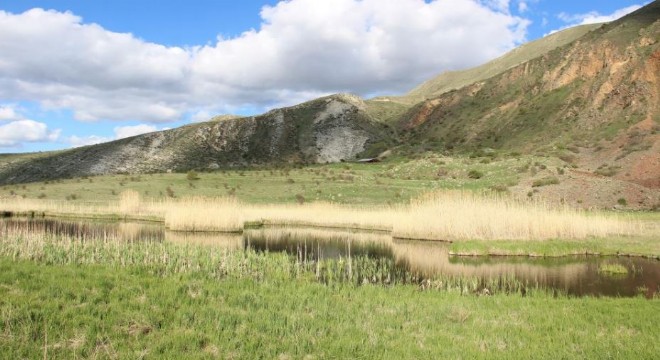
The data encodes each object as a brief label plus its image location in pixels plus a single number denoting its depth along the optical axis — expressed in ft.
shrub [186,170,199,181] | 193.37
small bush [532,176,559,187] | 152.46
